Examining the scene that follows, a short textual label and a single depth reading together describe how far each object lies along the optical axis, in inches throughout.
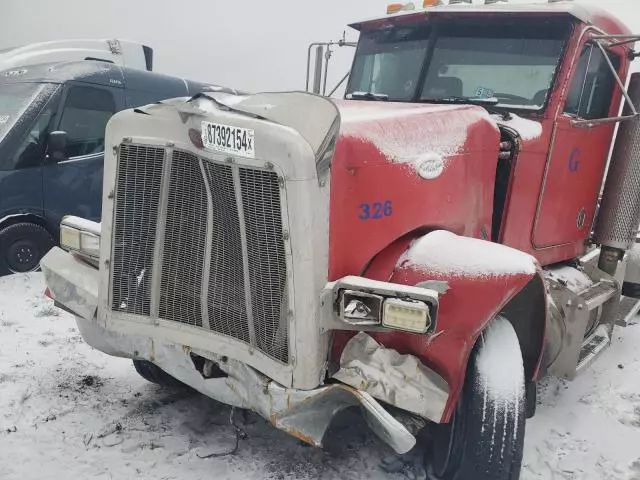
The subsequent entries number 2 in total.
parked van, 260.2
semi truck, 93.2
